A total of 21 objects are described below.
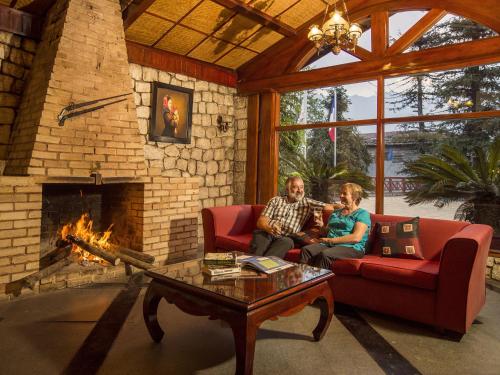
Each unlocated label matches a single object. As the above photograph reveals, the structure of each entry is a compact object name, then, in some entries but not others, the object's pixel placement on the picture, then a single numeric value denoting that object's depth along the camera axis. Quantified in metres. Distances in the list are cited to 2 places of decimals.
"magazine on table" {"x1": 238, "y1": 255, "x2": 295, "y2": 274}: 2.35
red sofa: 2.45
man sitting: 3.54
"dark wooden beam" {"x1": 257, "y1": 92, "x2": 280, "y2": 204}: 5.74
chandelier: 3.62
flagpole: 5.28
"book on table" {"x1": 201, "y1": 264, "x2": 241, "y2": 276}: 2.25
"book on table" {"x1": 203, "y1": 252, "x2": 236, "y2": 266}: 2.32
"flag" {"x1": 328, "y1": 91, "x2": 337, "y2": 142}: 5.29
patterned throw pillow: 3.04
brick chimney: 3.35
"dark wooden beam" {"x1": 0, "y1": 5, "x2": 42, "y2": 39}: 3.59
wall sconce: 5.84
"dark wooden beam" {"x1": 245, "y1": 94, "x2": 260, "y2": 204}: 5.88
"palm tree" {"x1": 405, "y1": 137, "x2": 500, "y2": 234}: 4.04
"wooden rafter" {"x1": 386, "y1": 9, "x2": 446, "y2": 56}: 4.41
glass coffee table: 1.78
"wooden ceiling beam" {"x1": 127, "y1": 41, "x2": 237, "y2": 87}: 4.75
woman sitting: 3.04
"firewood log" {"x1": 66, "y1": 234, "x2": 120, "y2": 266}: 3.46
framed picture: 4.93
